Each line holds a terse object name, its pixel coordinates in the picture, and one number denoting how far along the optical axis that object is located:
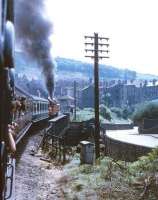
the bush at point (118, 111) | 93.72
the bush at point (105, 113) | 79.11
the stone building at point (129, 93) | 115.62
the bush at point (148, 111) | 52.52
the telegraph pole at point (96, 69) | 21.73
